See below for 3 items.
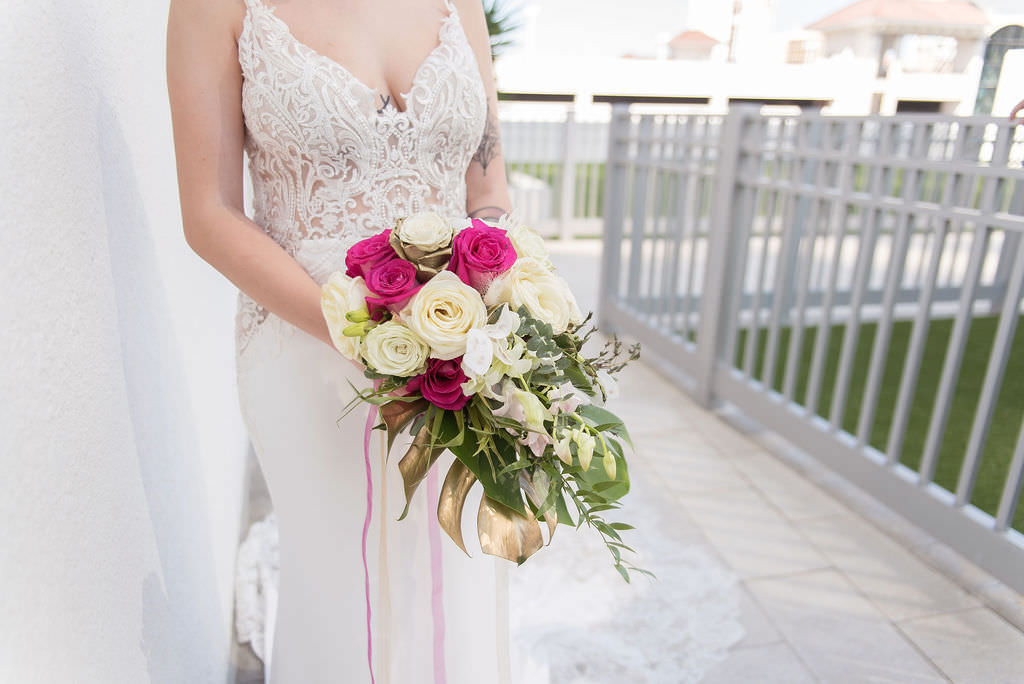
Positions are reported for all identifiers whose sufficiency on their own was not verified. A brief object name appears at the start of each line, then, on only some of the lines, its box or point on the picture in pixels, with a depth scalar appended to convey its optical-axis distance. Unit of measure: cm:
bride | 117
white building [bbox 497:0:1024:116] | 1634
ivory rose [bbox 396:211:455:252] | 96
